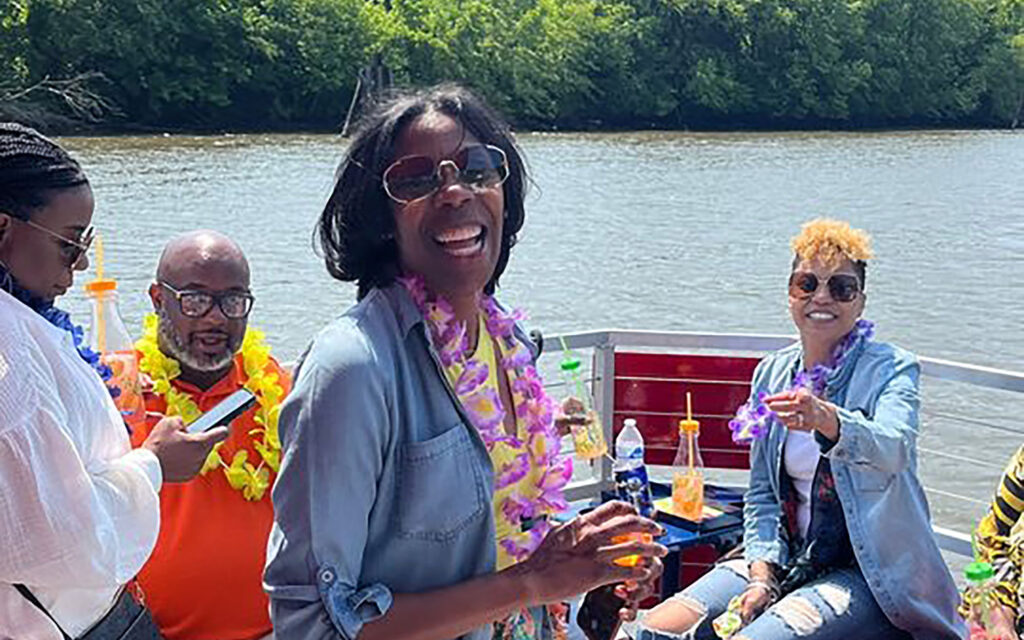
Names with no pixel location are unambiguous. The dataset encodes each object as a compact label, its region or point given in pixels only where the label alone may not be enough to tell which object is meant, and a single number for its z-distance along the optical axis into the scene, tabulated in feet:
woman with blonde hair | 9.80
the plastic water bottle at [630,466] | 11.10
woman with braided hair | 5.28
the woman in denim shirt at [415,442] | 5.32
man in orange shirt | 8.86
